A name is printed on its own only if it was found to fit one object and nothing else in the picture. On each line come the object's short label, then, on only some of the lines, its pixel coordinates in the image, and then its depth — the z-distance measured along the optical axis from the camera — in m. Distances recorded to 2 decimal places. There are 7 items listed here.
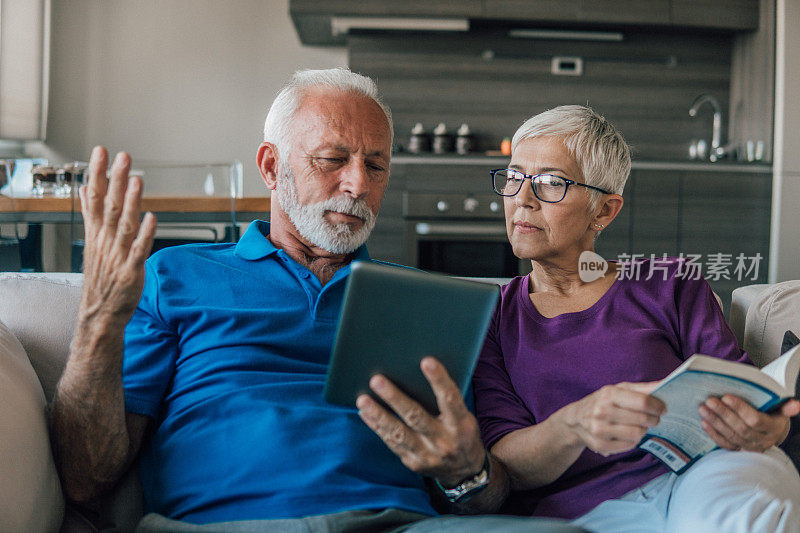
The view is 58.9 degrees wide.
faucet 4.80
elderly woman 1.03
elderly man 1.01
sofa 1.05
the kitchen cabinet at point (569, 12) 4.33
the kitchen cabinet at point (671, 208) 4.36
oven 4.34
